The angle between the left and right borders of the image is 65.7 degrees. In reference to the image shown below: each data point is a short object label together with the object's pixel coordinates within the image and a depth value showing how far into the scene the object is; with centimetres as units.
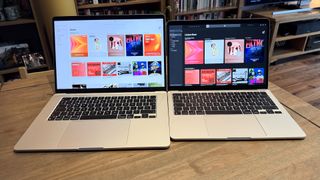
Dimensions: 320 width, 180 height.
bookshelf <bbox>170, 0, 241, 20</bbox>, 237
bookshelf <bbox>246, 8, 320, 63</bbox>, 248
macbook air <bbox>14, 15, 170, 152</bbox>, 85
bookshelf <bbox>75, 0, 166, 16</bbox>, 212
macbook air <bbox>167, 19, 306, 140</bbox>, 84
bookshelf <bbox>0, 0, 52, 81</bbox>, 198
